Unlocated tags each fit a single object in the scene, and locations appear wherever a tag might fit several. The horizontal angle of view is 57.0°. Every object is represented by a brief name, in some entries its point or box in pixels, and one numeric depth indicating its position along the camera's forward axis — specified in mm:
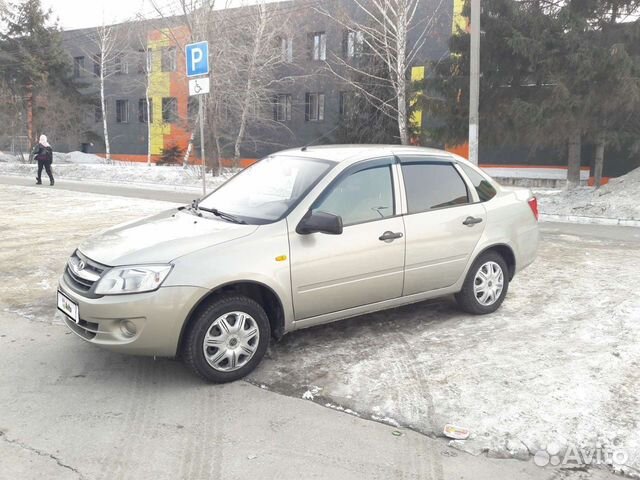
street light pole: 12398
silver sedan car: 3932
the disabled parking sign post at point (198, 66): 9781
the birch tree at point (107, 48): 34500
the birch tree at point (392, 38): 17812
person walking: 19578
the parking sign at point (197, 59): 9828
